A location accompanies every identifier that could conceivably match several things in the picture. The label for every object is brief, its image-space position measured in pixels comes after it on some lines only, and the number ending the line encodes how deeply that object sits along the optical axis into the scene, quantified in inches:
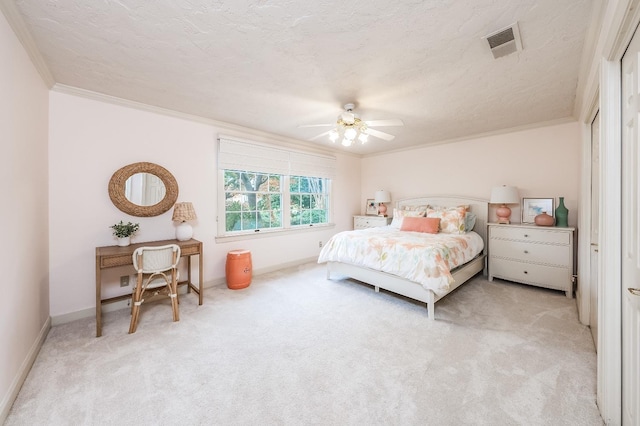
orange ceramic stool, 136.2
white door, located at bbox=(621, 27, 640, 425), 44.3
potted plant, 106.2
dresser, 124.2
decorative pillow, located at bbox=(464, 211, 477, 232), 161.2
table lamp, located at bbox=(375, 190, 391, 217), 207.2
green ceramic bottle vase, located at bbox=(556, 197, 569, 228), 130.9
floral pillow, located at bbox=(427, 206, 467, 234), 152.1
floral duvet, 103.7
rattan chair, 94.1
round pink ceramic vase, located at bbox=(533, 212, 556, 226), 133.6
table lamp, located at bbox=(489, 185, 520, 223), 145.6
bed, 103.3
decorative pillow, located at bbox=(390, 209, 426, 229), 175.1
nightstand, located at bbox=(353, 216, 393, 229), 202.6
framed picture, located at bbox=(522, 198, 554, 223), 141.9
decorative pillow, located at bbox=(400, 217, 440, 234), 152.8
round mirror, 110.0
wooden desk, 90.5
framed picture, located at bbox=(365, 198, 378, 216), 220.8
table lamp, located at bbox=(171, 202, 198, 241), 120.2
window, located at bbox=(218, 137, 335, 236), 148.9
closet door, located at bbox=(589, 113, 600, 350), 88.2
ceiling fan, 104.2
